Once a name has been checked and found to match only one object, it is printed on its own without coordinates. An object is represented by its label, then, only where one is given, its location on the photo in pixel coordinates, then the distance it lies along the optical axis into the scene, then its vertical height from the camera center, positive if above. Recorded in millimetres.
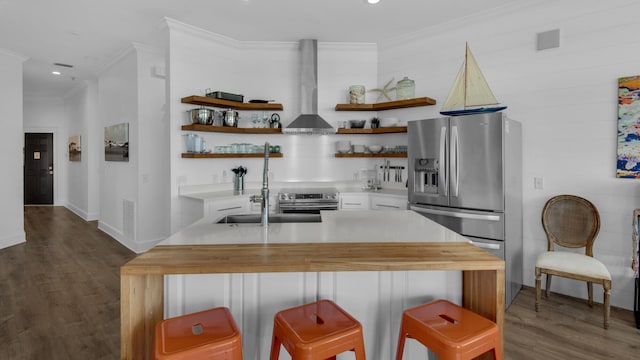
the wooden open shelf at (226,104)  4078 +931
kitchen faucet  2064 -152
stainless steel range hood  4613 +1341
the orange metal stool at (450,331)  1316 -641
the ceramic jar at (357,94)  4699 +1146
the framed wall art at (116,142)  5105 +525
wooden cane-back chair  2711 -605
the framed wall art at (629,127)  2922 +432
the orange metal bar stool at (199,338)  1216 -629
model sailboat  3416 +861
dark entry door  8898 +151
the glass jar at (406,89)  4344 +1133
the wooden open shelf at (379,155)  4430 +288
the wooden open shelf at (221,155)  4141 +260
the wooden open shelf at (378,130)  4422 +616
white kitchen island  1432 -527
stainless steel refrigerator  3064 -35
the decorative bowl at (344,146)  4781 +422
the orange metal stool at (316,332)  1298 -639
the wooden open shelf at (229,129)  4091 +595
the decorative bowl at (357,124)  4730 +729
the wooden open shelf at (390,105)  4184 +940
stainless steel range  4160 -320
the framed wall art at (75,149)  7697 +614
